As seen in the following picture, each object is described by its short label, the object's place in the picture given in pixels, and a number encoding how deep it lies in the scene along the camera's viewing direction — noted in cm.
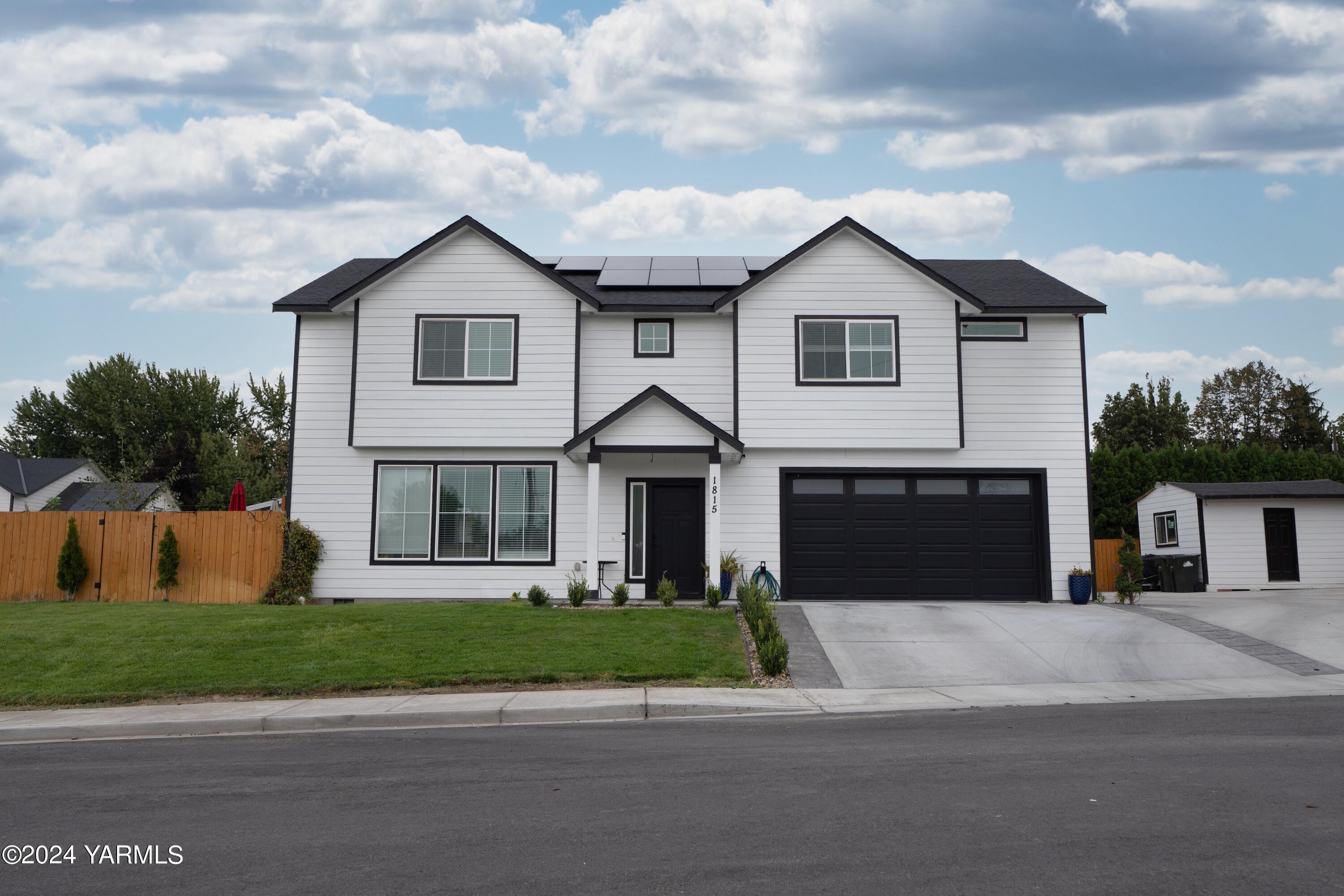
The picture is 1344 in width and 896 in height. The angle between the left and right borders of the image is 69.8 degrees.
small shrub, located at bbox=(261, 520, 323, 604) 1898
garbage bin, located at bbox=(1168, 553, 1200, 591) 2556
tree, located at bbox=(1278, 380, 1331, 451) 5228
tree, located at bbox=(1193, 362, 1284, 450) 5456
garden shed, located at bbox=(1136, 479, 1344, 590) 2562
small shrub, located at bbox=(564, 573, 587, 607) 1709
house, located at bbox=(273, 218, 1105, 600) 1941
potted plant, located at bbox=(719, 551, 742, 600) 1864
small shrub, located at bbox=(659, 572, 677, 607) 1684
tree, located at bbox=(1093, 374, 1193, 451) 5116
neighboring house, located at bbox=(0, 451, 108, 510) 3934
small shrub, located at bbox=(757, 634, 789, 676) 1223
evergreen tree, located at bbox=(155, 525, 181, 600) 1925
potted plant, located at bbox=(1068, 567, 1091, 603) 1928
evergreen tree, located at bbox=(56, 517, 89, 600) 1934
